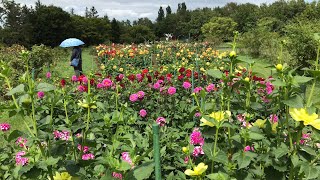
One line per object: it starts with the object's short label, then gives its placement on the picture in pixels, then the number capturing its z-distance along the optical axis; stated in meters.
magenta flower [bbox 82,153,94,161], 1.67
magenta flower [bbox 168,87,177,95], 3.37
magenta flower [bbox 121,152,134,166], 1.47
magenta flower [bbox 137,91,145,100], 3.28
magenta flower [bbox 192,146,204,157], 1.66
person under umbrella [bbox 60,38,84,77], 7.99
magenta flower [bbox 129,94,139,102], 3.26
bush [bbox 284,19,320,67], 9.58
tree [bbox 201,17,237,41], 36.15
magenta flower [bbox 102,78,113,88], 3.41
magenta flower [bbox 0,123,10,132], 2.35
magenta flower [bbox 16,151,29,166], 1.60
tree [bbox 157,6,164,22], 88.99
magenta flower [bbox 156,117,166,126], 2.29
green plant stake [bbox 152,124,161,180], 1.13
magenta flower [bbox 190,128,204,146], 1.74
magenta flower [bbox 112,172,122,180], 1.20
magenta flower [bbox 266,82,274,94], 2.93
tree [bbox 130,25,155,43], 42.28
